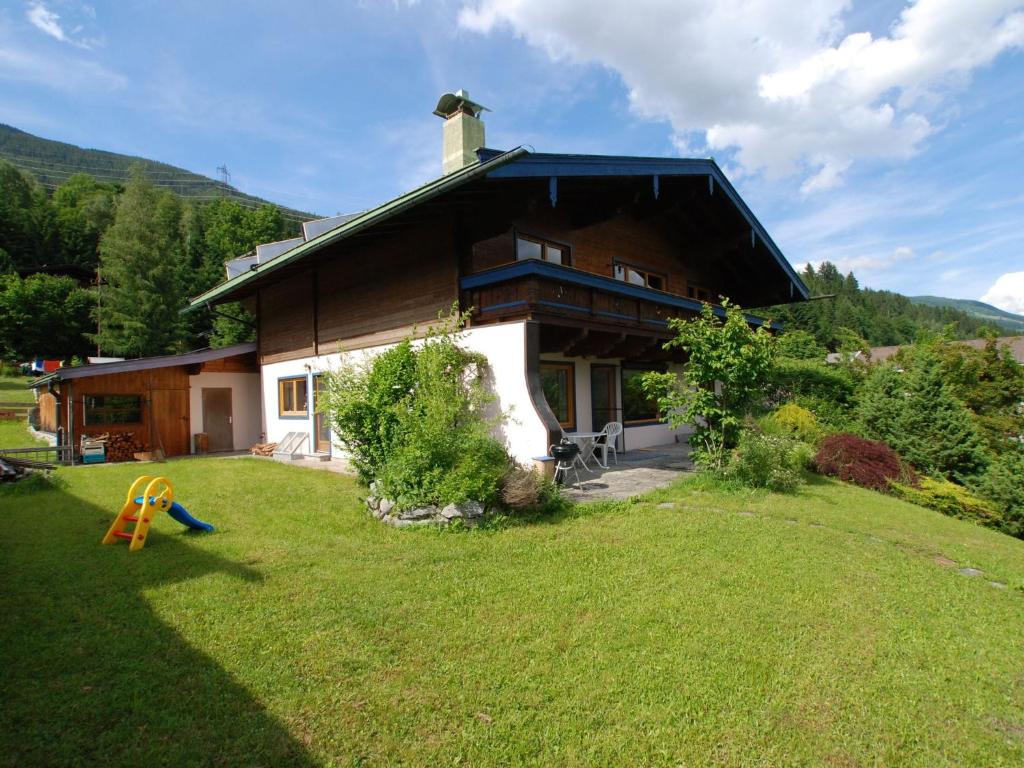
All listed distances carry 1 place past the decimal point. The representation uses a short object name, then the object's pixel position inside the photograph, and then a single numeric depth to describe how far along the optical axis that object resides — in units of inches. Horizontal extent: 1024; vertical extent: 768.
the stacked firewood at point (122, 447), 557.9
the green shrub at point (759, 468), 335.6
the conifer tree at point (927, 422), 464.1
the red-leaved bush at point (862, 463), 427.5
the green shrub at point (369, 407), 300.8
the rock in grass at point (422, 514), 255.1
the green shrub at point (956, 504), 395.2
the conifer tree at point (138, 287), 1311.5
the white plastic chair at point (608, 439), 421.4
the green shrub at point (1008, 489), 398.9
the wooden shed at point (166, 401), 548.4
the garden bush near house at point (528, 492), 261.6
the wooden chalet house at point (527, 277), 341.1
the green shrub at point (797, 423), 510.9
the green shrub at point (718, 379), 337.7
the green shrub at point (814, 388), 635.5
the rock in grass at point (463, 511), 250.4
